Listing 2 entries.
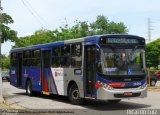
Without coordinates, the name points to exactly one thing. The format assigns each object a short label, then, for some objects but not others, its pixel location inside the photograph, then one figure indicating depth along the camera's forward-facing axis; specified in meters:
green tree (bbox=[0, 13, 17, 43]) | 30.69
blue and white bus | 11.81
